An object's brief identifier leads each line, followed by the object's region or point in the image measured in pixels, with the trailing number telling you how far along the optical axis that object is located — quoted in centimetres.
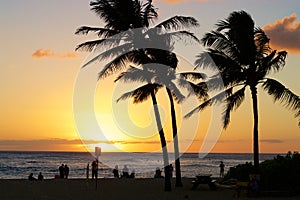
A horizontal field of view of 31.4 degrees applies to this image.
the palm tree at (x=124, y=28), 2822
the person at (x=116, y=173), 4803
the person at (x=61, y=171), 4438
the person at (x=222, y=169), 4797
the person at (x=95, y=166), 3201
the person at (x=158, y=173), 4519
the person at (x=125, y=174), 4647
